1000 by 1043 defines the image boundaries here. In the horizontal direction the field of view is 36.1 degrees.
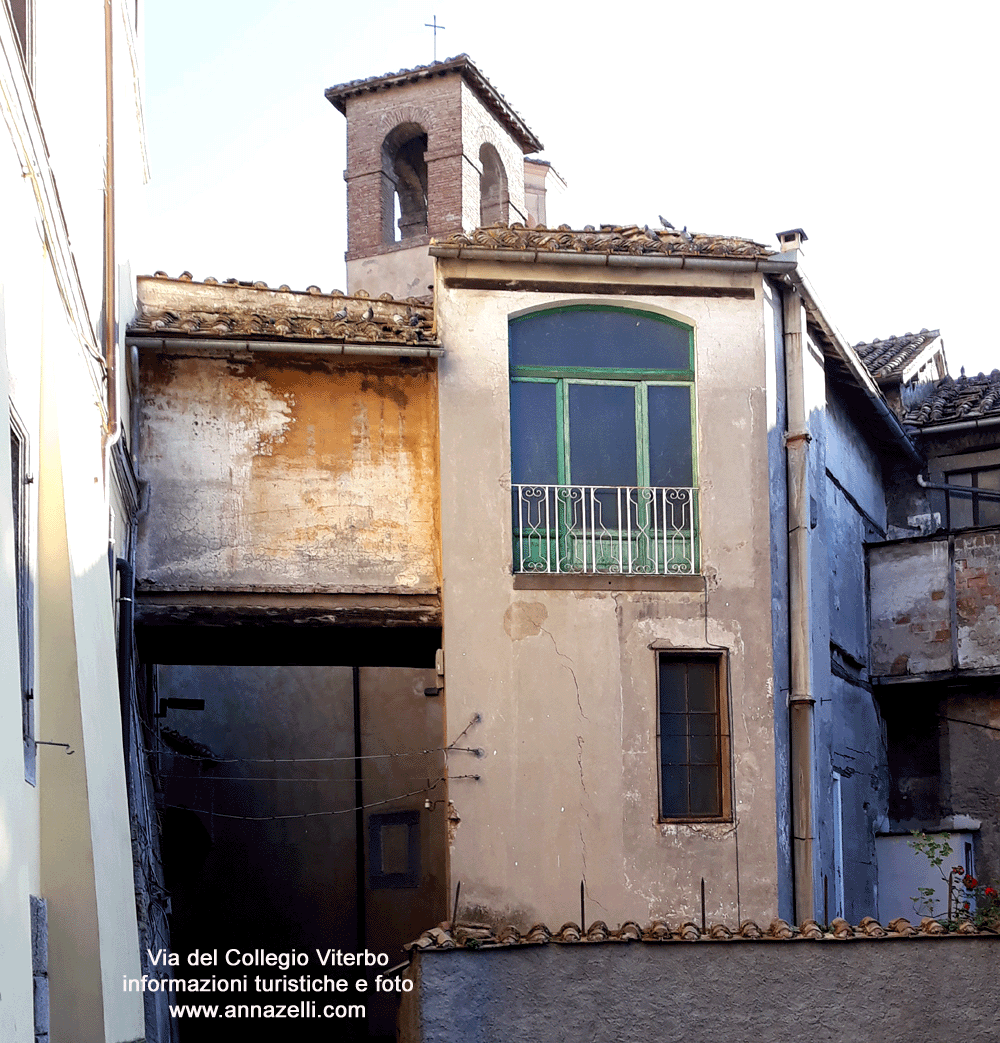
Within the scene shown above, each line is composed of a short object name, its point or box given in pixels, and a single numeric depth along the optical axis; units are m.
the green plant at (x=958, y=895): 11.77
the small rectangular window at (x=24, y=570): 8.67
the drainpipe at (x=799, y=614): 14.28
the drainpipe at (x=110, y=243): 12.17
